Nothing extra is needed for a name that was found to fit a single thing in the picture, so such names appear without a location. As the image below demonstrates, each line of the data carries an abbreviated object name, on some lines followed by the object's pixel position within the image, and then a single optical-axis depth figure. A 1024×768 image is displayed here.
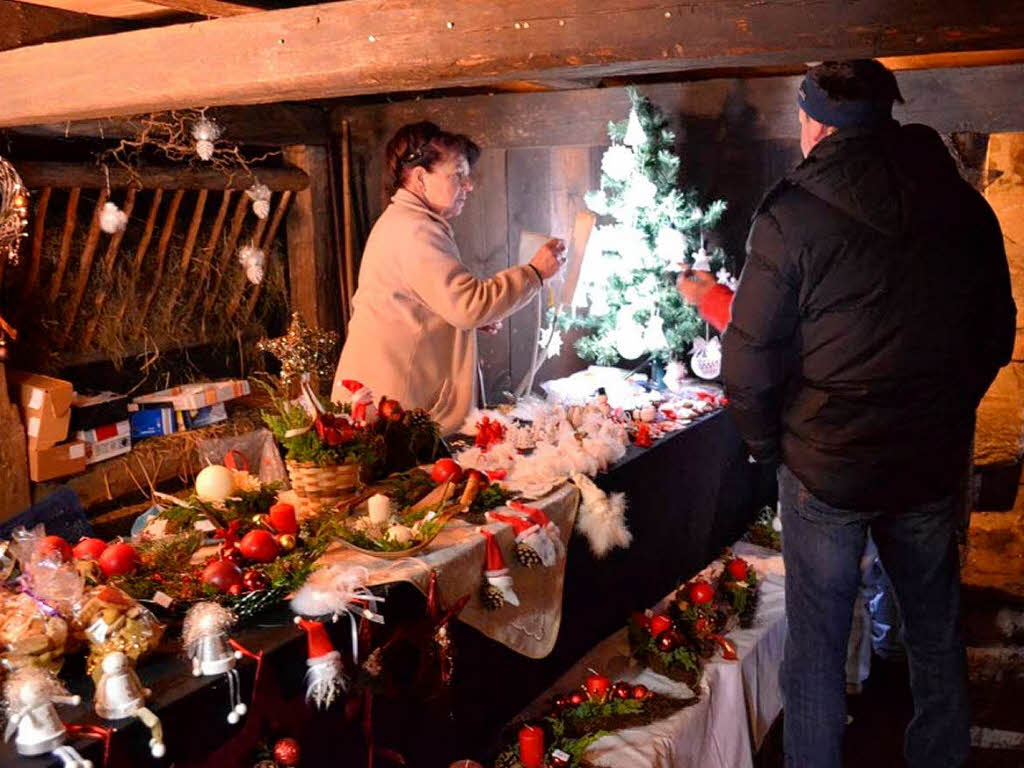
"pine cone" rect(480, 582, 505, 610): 2.15
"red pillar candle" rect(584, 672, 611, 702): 2.49
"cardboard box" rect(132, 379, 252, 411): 4.40
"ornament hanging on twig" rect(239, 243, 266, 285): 4.58
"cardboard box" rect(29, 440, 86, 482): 3.70
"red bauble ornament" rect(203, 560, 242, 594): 1.78
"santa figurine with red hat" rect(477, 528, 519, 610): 2.13
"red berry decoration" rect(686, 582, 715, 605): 2.88
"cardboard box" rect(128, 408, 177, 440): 4.32
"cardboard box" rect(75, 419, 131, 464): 3.97
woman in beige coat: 2.91
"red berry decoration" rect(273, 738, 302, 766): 1.65
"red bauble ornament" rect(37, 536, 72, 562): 1.68
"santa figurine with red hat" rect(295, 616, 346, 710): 1.70
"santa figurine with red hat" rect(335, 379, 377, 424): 2.40
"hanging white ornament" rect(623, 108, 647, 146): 3.75
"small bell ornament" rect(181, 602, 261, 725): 1.60
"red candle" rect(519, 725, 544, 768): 2.25
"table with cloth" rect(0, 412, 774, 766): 1.59
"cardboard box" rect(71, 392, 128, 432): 3.93
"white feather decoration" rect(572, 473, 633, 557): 2.53
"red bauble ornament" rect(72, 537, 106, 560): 1.84
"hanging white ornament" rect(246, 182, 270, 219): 4.41
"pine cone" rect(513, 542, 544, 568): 2.23
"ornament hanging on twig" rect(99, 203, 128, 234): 3.89
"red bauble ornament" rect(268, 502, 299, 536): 2.03
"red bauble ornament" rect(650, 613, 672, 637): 2.73
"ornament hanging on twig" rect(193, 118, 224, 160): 3.96
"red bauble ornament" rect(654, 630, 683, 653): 2.69
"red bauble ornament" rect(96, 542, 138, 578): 1.81
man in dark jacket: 1.92
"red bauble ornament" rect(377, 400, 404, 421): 2.50
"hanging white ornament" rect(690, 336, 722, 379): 3.90
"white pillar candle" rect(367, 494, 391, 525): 2.12
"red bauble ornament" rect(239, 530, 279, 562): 1.91
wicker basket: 2.20
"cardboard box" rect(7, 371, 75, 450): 3.61
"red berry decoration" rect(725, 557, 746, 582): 3.12
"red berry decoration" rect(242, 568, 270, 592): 1.80
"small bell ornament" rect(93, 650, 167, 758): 1.46
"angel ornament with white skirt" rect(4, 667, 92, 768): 1.37
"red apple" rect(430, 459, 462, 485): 2.35
